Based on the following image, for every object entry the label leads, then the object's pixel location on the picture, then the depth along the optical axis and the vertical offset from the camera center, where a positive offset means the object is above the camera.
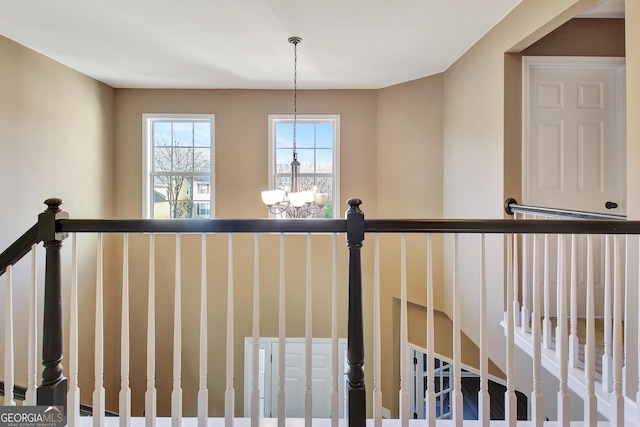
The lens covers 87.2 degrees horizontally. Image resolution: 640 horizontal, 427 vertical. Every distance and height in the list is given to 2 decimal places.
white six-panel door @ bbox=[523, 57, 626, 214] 2.81 +0.70
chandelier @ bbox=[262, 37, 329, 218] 2.79 +0.13
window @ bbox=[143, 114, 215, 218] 4.69 +0.64
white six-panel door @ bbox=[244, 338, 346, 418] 4.57 -2.25
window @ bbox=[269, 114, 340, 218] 4.66 +0.85
